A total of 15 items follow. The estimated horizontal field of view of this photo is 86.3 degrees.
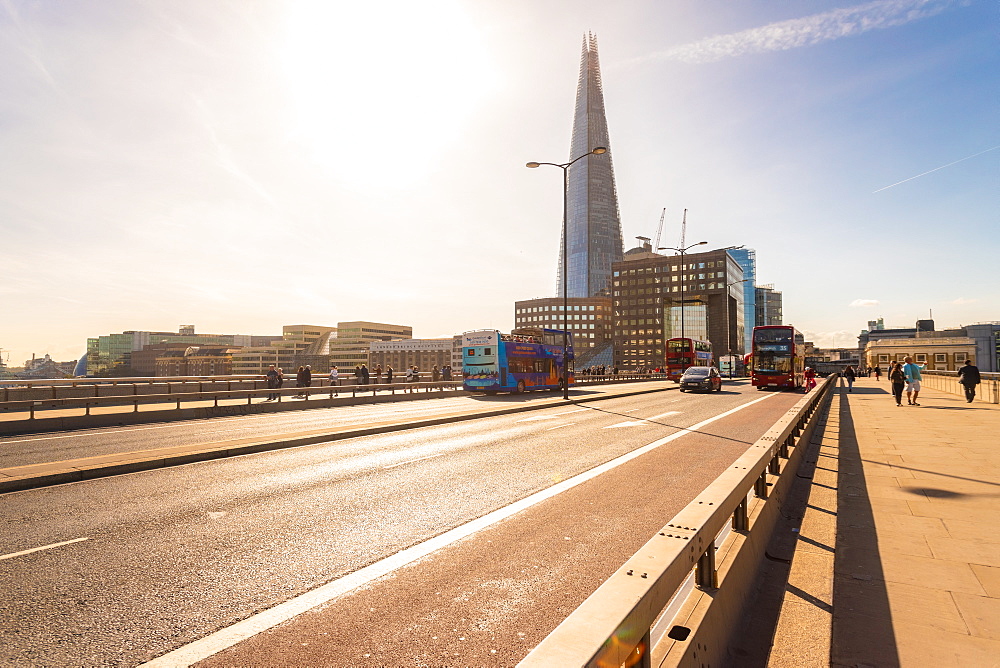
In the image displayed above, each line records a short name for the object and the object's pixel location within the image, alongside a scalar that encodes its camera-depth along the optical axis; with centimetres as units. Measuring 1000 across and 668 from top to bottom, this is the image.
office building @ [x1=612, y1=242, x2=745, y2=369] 15375
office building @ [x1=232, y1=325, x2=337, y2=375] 18262
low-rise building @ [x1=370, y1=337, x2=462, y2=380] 18350
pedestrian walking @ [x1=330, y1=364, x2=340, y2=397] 3136
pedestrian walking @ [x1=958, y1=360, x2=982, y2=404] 2177
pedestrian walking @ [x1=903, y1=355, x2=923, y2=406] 2308
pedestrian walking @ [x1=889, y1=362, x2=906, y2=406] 2325
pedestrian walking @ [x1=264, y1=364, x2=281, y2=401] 2559
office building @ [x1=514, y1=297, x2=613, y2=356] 18438
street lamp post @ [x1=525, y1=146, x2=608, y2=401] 2498
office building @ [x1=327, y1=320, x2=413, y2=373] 19038
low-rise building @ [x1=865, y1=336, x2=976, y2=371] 10981
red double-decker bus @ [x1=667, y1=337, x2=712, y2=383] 4981
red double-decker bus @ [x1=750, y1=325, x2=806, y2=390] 3541
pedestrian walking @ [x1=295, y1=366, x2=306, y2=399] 2809
